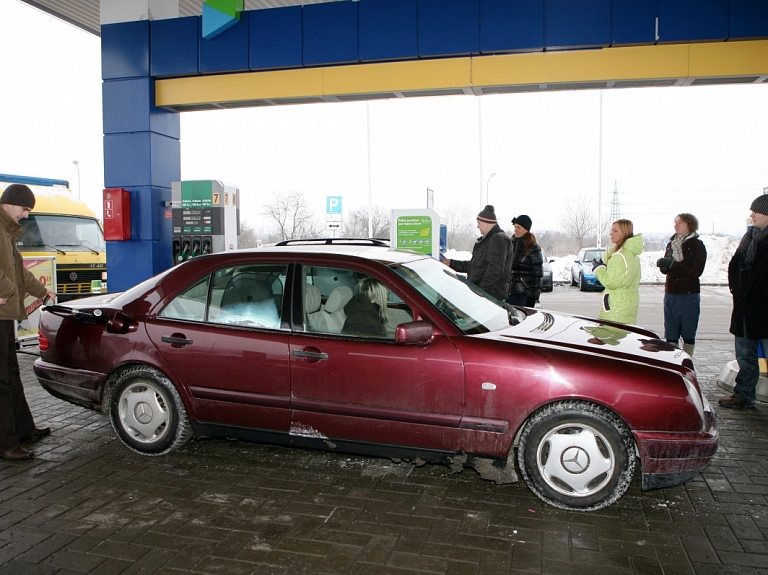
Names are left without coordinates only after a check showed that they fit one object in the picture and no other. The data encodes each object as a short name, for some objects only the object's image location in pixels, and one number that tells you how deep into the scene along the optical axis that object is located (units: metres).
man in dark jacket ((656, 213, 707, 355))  6.60
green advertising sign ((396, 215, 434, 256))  10.80
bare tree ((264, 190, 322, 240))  31.50
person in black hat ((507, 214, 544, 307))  7.41
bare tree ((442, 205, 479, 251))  34.38
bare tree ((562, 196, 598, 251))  41.12
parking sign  14.80
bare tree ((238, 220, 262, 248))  33.54
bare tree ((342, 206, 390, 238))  31.38
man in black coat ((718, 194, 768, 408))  5.50
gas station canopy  10.74
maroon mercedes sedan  3.54
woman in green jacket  5.77
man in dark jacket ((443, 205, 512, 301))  6.43
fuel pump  9.29
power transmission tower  43.42
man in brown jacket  4.49
